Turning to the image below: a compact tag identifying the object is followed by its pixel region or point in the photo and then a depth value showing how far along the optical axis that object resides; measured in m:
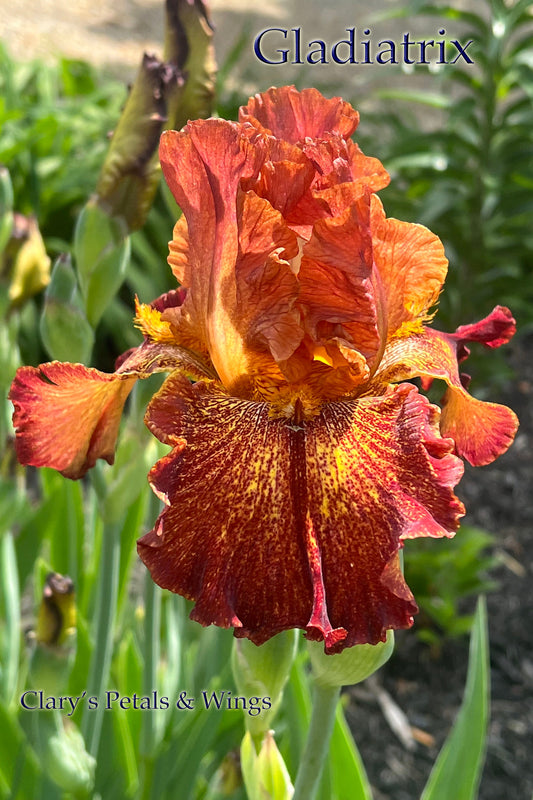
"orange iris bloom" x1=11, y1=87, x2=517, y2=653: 0.34
